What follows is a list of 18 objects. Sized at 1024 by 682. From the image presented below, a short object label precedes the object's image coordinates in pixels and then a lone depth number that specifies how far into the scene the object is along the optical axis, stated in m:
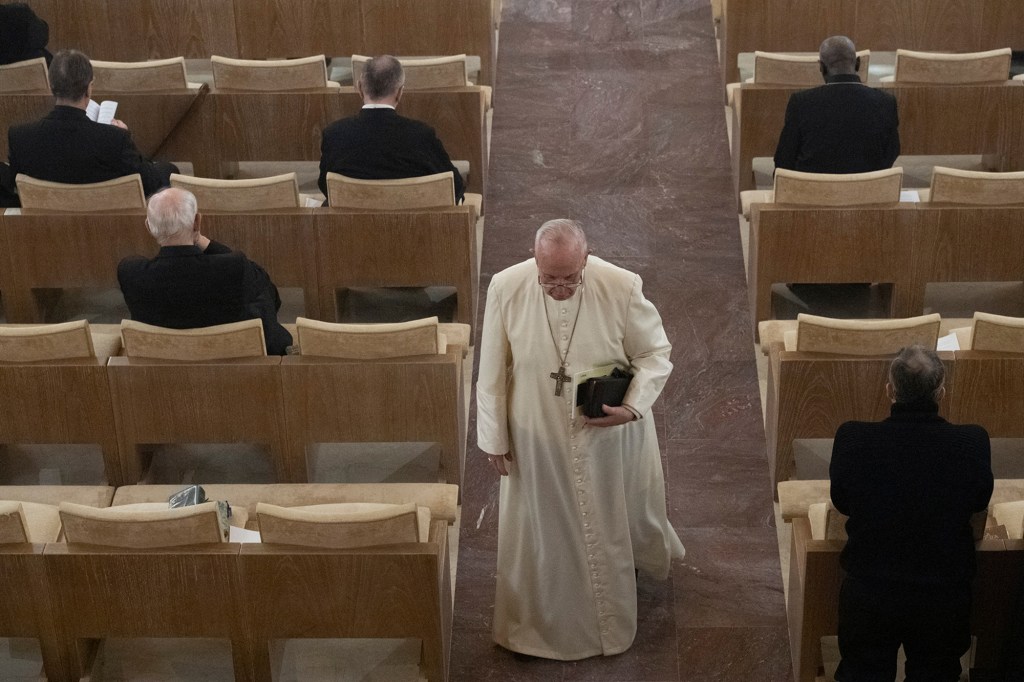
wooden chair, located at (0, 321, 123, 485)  9.67
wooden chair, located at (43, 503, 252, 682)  8.00
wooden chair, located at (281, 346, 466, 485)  9.77
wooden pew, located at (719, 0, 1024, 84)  15.52
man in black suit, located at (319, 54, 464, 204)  11.87
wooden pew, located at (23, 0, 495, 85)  15.72
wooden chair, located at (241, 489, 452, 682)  8.10
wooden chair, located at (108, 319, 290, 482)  9.67
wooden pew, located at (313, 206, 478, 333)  11.53
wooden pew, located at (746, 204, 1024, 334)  11.36
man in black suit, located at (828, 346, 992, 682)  7.26
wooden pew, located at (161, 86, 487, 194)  13.66
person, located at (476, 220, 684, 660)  8.20
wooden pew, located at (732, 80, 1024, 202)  13.50
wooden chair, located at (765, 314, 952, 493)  9.61
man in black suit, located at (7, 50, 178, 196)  11.96
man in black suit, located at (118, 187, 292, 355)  9.52
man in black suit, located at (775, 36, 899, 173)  12.07
